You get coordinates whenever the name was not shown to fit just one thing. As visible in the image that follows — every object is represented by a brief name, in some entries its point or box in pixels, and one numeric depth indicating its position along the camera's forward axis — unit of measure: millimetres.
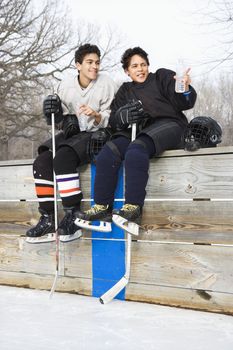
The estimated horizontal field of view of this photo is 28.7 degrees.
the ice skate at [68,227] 2955
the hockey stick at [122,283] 2748
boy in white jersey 2982
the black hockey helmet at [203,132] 2637
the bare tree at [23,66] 18703
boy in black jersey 2586
